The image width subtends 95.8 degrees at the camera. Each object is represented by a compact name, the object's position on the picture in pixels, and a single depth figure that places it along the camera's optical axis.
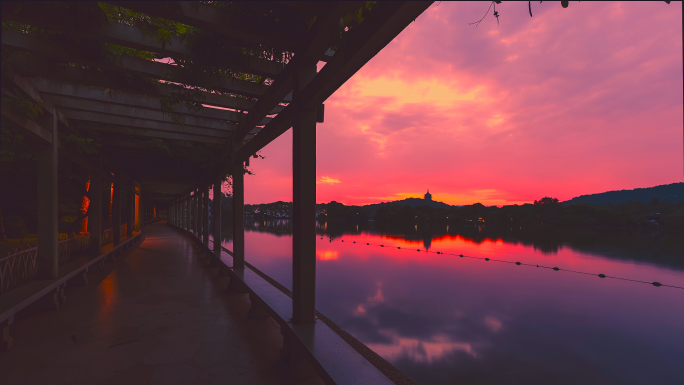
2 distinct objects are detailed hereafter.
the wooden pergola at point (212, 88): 2.36
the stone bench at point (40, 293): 3.51
